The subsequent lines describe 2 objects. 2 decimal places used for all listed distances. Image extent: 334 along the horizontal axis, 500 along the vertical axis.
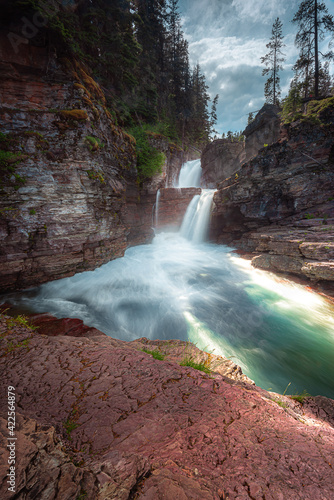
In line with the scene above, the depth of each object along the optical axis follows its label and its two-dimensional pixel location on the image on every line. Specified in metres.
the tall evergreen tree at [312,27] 14.12
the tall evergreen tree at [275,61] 22.64
